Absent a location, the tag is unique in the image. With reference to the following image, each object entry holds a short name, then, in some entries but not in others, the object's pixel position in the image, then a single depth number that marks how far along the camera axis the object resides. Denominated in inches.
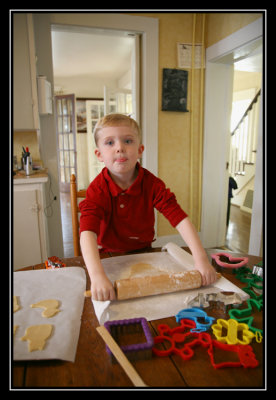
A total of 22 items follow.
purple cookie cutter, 18.0
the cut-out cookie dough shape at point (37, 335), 19.0
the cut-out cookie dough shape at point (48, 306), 22.6
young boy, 31.6
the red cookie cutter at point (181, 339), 18.7
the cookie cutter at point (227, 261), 31.4
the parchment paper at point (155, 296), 23.2
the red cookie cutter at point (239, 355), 17.7
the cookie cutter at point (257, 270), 30.3
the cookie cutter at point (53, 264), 31.7
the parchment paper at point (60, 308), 18.7
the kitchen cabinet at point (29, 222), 74.2
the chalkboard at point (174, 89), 101.8
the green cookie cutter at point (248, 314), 21.5
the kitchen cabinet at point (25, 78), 75.0
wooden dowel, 16.3
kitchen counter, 73.0
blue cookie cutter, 21.2
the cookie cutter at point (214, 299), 24.2
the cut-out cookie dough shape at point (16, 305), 23.2
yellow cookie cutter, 19.9
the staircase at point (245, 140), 180.5
